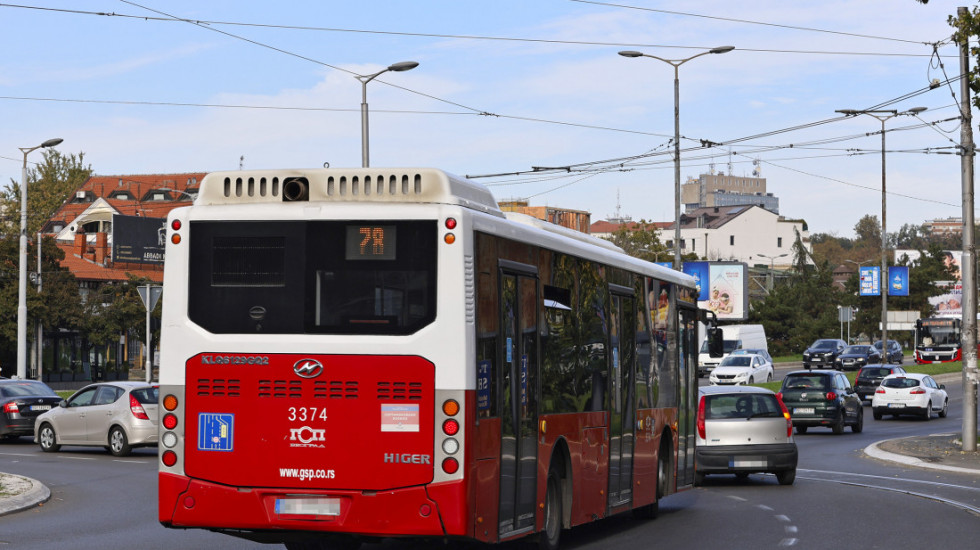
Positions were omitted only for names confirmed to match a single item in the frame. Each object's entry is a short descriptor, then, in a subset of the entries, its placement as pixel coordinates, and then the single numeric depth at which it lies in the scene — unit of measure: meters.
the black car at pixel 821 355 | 77.81
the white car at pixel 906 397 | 45.25
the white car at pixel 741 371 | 57.53
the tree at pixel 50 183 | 114.69
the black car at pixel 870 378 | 53.12
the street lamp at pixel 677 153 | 39.00
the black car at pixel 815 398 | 37.25
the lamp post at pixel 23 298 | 44.91
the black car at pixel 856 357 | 76.12
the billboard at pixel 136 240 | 83.94
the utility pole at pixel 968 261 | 27.64
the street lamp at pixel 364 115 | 33.97
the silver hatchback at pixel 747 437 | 21.27
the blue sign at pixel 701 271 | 91.12
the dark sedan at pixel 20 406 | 31.16
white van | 76.19
